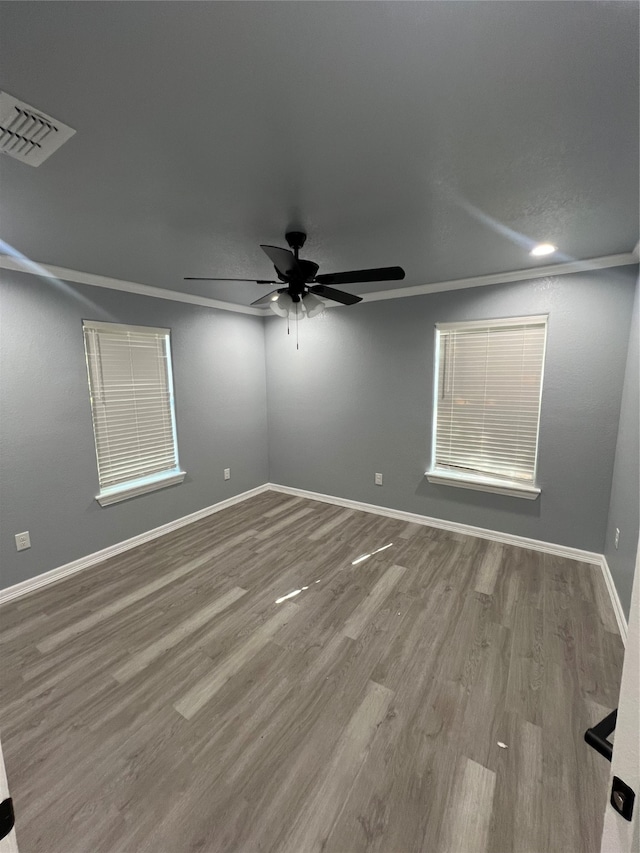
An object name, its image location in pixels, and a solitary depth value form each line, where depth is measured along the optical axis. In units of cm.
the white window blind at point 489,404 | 305
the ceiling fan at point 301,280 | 195
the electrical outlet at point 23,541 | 256
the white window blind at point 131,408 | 304
